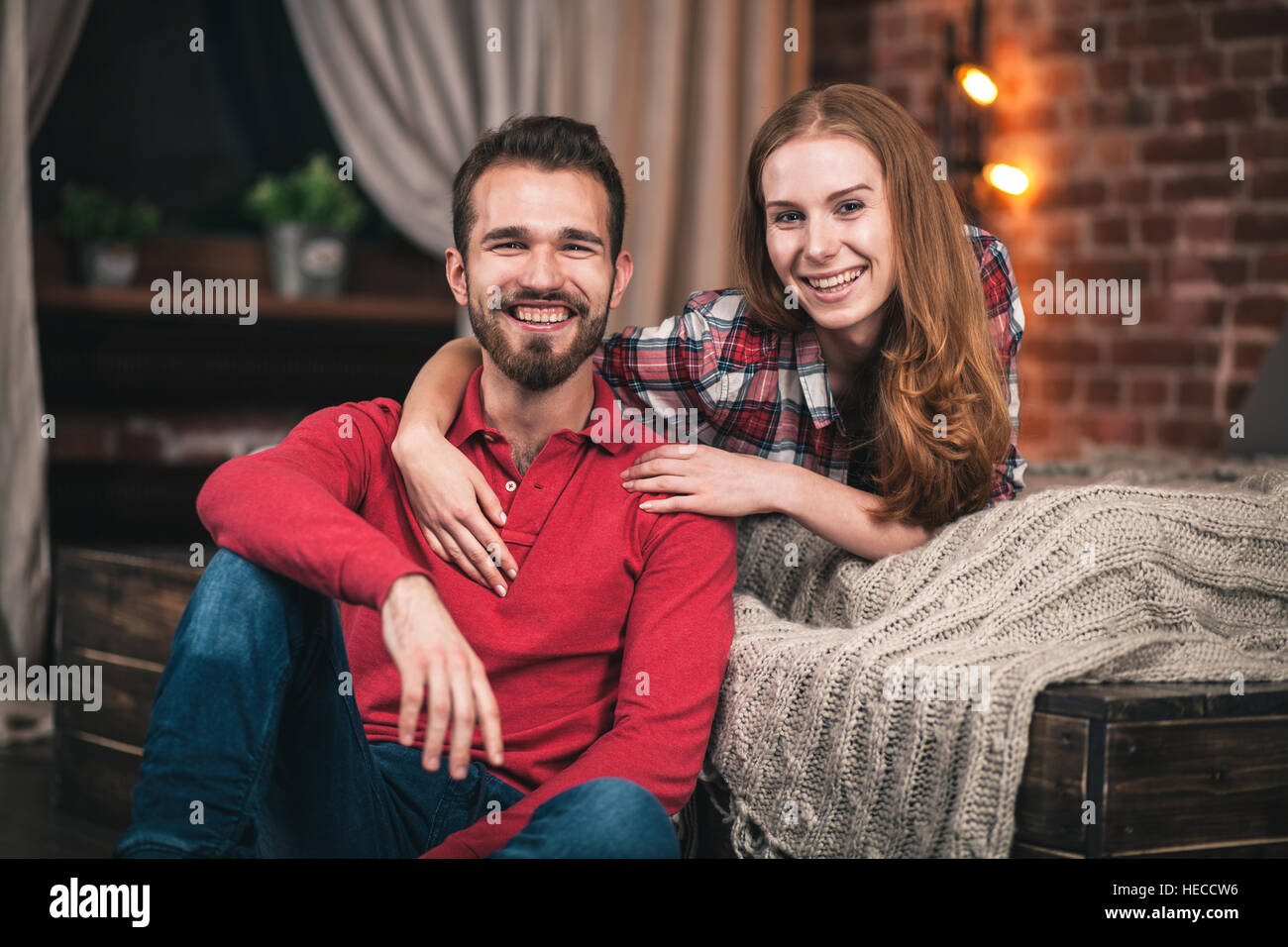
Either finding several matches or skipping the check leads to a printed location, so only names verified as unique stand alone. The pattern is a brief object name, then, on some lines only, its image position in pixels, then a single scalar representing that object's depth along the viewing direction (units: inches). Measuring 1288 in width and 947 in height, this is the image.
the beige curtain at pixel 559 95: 127.7
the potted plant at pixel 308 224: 135.5
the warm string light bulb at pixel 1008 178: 137.6
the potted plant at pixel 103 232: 123.9
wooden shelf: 122.0
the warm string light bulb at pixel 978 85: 135.9
